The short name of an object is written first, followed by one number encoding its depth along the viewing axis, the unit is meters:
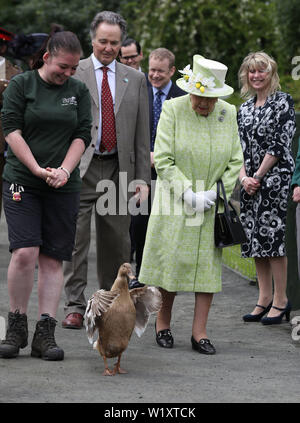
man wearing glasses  9.92
